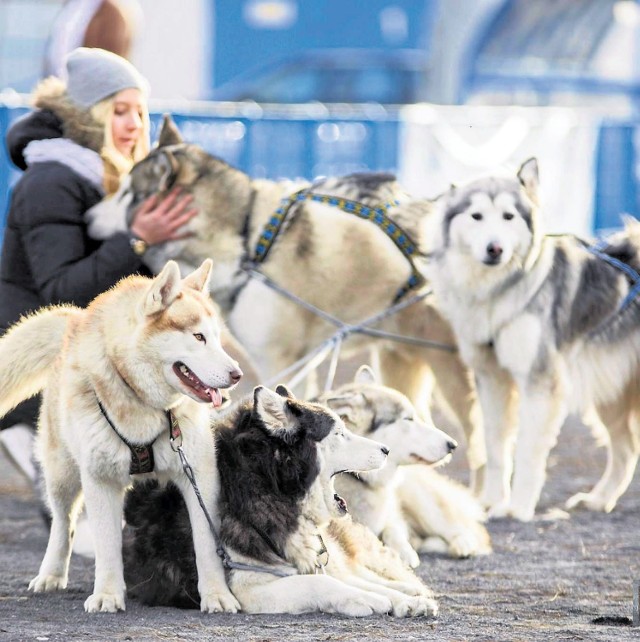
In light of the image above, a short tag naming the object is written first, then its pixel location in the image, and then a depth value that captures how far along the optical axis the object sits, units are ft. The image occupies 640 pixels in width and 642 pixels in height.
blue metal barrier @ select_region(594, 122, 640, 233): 83.30
